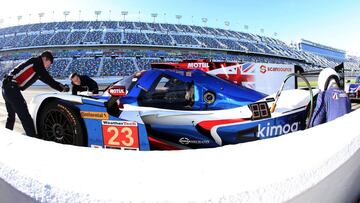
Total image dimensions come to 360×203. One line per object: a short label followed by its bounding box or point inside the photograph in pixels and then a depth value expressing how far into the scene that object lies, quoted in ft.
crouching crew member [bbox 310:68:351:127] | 9.64
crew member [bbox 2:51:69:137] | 14.05
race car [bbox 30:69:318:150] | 11.03
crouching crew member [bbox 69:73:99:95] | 18.81
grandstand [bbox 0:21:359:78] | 169.35
